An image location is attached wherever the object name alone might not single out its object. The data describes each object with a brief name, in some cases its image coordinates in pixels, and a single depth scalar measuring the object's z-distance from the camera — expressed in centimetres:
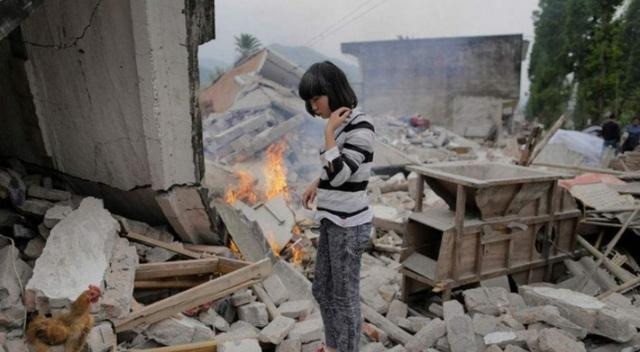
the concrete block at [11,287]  274
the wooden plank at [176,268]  367
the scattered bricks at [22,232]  362
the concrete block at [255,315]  377
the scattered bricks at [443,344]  388
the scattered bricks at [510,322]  396
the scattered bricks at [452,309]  414
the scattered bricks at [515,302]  429
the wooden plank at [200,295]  312
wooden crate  466
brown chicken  255
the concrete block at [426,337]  388
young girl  265
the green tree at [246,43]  4838
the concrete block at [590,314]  358
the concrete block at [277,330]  340
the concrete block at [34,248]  347
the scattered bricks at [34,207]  381
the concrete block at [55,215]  363
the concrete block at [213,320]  358
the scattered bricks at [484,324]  390
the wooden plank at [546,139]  751
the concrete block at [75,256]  276
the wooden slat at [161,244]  401
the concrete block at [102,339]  272
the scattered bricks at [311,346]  349
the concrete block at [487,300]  432
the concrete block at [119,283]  295
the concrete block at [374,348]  388
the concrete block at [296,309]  392
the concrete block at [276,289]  418
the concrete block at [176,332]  320
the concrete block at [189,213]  427
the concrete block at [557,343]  334
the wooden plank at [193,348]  298
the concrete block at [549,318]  367
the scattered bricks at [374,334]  411
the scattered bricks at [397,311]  469
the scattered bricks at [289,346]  337
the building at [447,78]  2525
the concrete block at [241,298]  391
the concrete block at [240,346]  307
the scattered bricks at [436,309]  482
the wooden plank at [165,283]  368
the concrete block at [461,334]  376
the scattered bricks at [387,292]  518
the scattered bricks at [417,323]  438
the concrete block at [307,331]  353
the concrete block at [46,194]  402
